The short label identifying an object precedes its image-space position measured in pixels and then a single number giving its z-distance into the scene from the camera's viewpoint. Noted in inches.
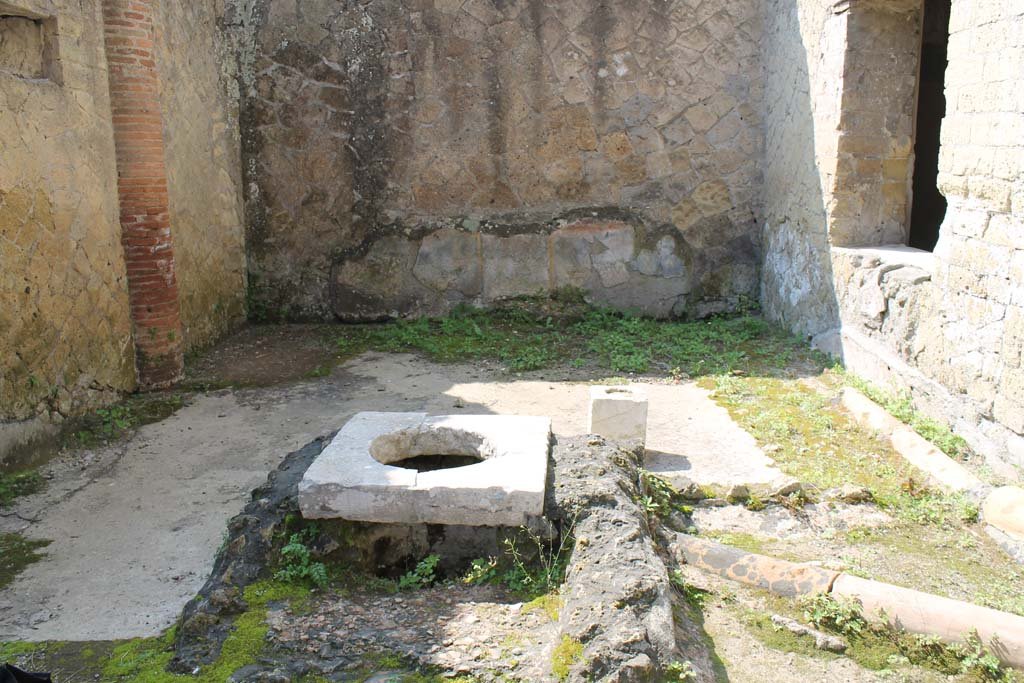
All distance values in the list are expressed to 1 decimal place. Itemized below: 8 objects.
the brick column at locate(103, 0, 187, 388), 202.1
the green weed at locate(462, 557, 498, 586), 117.0
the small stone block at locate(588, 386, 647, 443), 173.2
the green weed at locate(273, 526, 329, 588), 114.3
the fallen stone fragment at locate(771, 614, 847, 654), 108.3
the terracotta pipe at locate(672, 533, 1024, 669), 105.9
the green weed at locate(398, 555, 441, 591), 116.7
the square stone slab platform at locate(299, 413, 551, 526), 117.2
